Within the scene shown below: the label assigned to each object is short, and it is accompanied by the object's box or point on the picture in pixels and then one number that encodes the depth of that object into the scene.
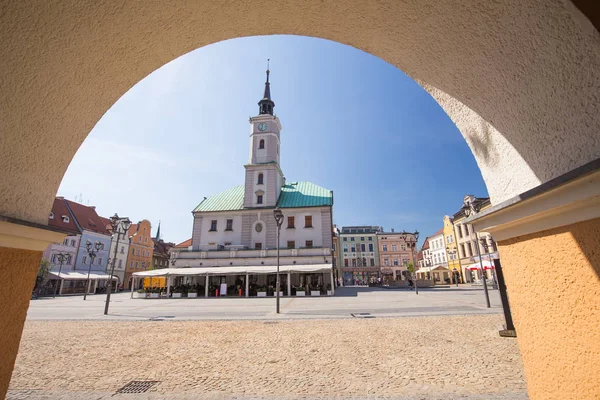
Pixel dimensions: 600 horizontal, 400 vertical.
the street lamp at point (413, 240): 27.68
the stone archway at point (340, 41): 1.77
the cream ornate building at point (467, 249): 44.06
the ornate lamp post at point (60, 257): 34.96
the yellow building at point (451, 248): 48.50
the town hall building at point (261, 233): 29.94
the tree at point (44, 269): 34.75
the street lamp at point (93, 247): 43.88
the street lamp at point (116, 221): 19.67
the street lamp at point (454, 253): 47.78
